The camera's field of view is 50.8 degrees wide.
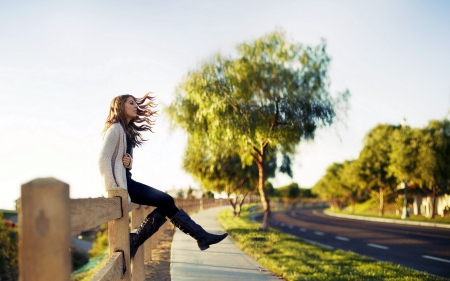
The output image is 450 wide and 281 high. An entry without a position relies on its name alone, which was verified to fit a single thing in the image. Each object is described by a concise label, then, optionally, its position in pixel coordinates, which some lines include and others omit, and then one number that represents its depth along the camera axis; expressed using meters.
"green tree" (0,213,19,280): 34.56
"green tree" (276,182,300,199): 100.25
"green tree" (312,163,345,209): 63.19
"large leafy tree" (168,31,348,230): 14.15
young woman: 4.12
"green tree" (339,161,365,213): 43.05
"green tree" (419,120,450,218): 30.11
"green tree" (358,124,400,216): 41.81
